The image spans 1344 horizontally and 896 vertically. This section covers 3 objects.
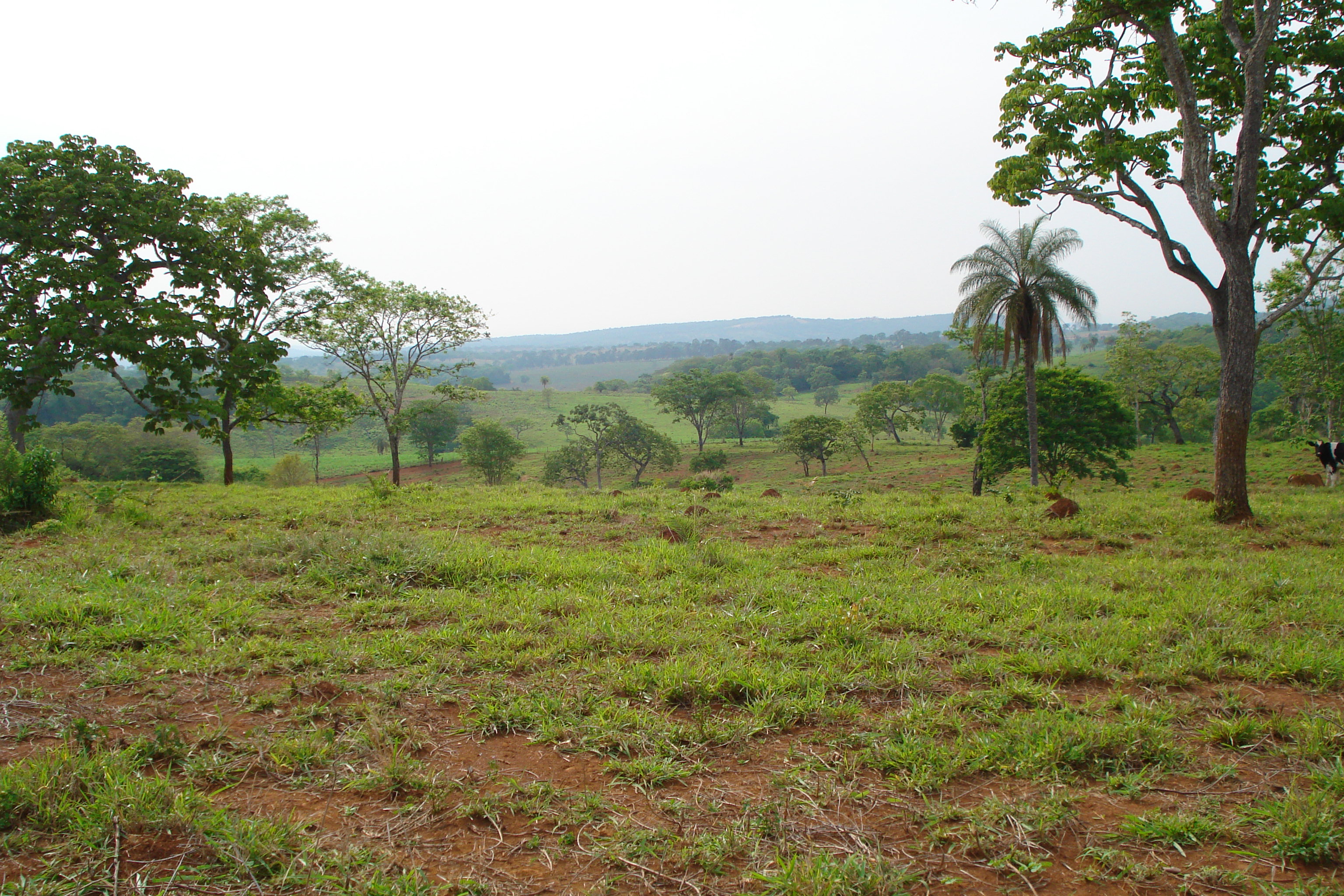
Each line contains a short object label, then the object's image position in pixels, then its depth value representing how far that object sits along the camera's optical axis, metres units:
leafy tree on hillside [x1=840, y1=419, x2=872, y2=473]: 46.81
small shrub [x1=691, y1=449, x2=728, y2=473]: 48.66
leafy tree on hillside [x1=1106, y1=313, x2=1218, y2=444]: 41.62
